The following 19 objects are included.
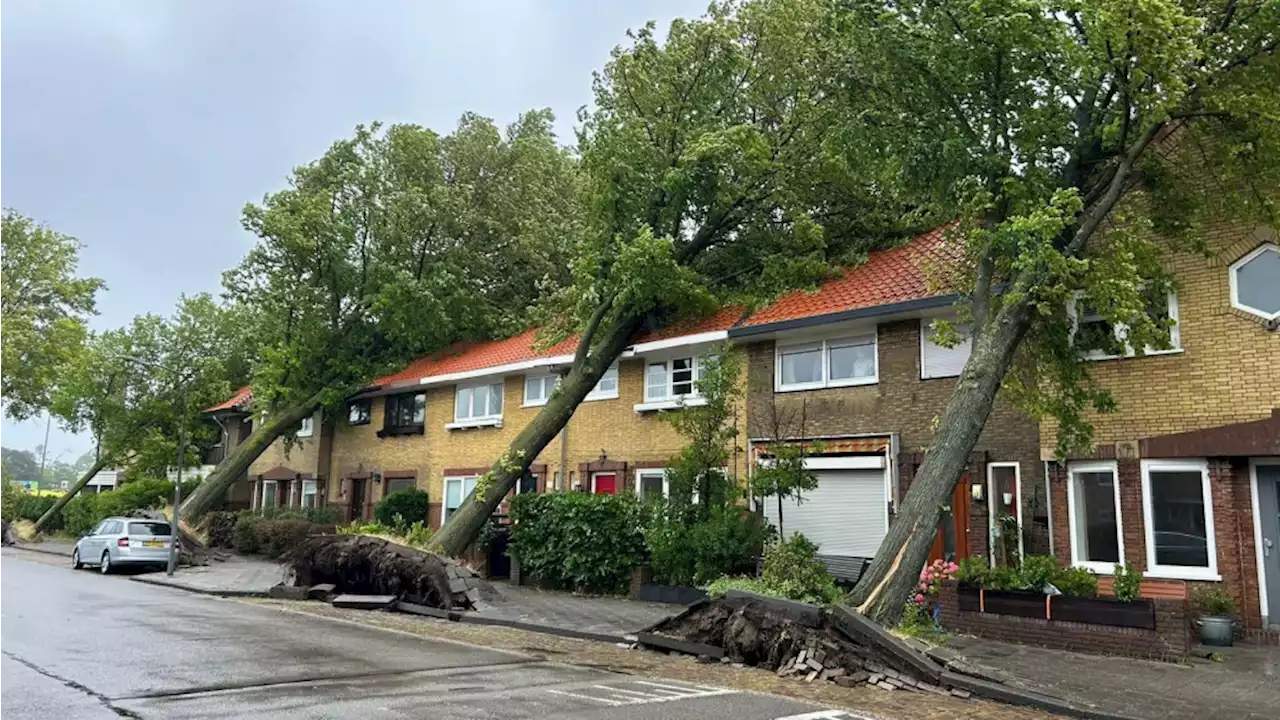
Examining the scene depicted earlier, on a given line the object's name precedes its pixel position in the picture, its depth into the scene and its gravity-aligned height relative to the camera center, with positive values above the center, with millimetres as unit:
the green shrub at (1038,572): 12992 -1078
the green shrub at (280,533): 26938 -1307
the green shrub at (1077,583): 12836 -1210
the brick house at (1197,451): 12367 +646
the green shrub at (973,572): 13531 -1131
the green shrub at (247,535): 29053 -1481
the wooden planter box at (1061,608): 11539 -1495
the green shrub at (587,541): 18438 -1007
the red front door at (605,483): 21831 +223
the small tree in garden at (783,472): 15648 +375
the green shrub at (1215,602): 12219 -1396
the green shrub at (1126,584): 12383 -1177
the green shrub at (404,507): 26406 -479
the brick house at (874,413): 14938 +1519
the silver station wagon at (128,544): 24438 -1499
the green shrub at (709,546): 16359 -953
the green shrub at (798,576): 11844 -1108
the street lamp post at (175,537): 23141 -1255
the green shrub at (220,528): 30594 -1306
